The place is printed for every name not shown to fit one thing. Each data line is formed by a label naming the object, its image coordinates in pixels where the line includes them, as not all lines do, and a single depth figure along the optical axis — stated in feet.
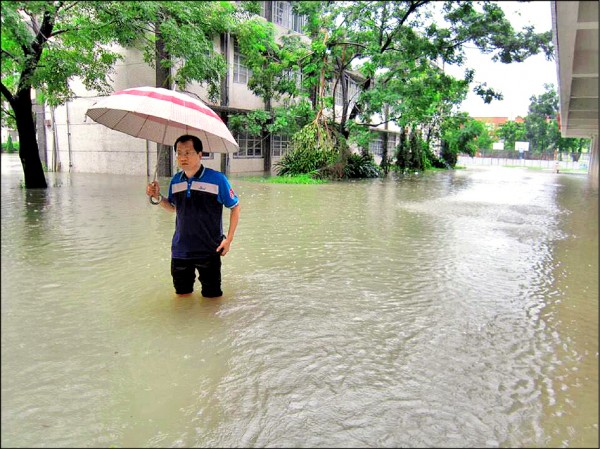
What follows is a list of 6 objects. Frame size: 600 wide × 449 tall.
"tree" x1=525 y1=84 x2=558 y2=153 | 172.96
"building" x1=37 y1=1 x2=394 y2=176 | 54.44
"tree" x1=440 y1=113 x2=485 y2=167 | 97.19
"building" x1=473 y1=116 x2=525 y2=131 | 199.52
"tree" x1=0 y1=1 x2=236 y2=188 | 21.72
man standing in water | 12.01
